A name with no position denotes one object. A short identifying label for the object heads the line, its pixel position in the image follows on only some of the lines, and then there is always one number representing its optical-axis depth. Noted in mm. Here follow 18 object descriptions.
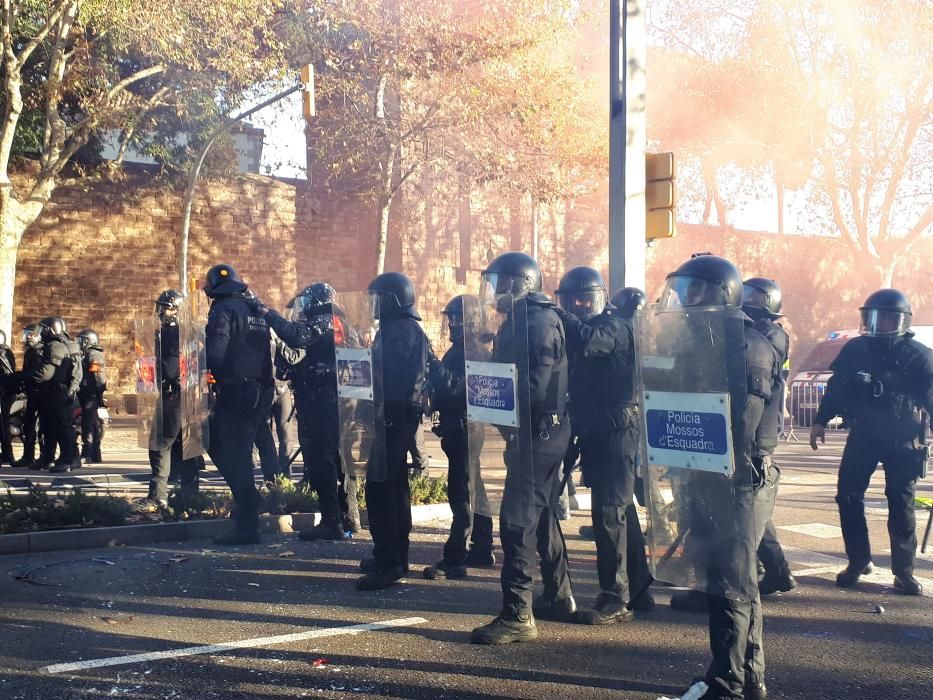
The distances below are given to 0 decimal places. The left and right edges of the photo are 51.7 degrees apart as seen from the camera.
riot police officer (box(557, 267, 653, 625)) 5293
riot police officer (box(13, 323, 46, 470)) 11156
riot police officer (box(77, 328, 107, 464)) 11922
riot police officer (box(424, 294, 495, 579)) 6168
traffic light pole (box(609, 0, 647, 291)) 8906
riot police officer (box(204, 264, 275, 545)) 7129
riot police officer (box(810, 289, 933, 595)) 6121
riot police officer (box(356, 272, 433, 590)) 5895
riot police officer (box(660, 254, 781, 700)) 3754
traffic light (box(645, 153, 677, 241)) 8984
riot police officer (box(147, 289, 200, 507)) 8328
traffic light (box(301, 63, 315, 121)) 13289
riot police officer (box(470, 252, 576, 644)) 4809
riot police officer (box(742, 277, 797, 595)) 5609
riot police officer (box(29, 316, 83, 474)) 11023
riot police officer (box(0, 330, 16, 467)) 11891
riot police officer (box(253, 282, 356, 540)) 6988
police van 19250
